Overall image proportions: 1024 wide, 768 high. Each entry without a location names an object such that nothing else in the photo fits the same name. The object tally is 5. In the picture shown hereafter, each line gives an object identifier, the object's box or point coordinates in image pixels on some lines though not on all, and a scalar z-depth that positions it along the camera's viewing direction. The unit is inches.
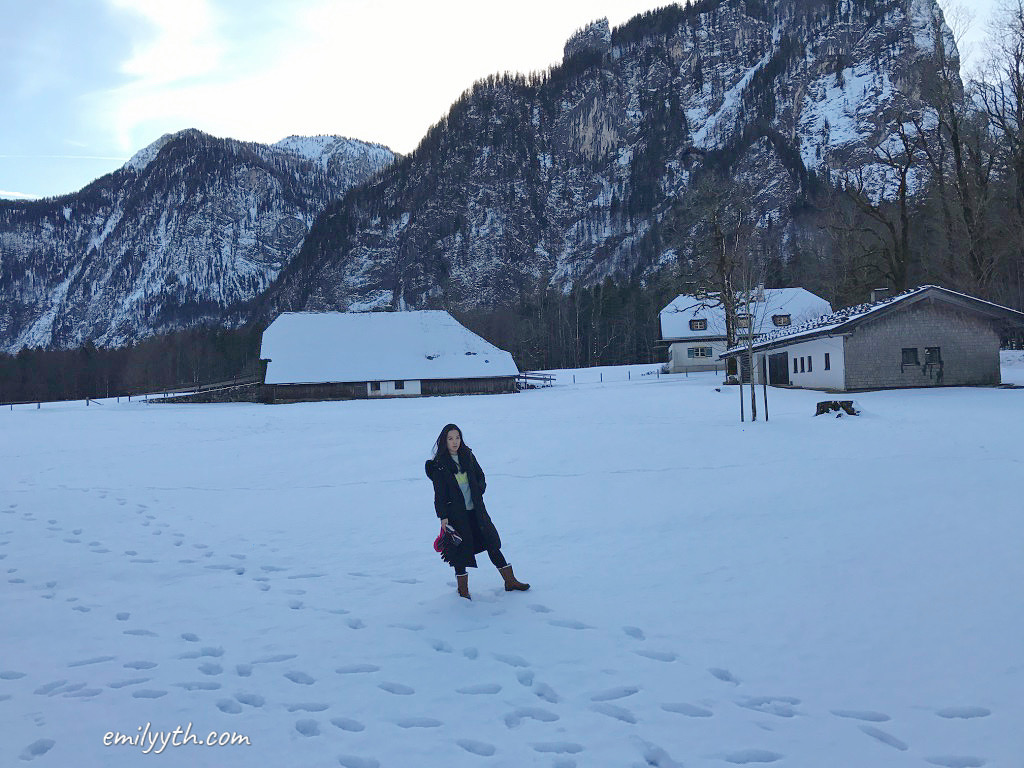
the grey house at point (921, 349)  1116.5
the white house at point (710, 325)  2428.6
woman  265.3
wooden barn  1868.8
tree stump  753.6
